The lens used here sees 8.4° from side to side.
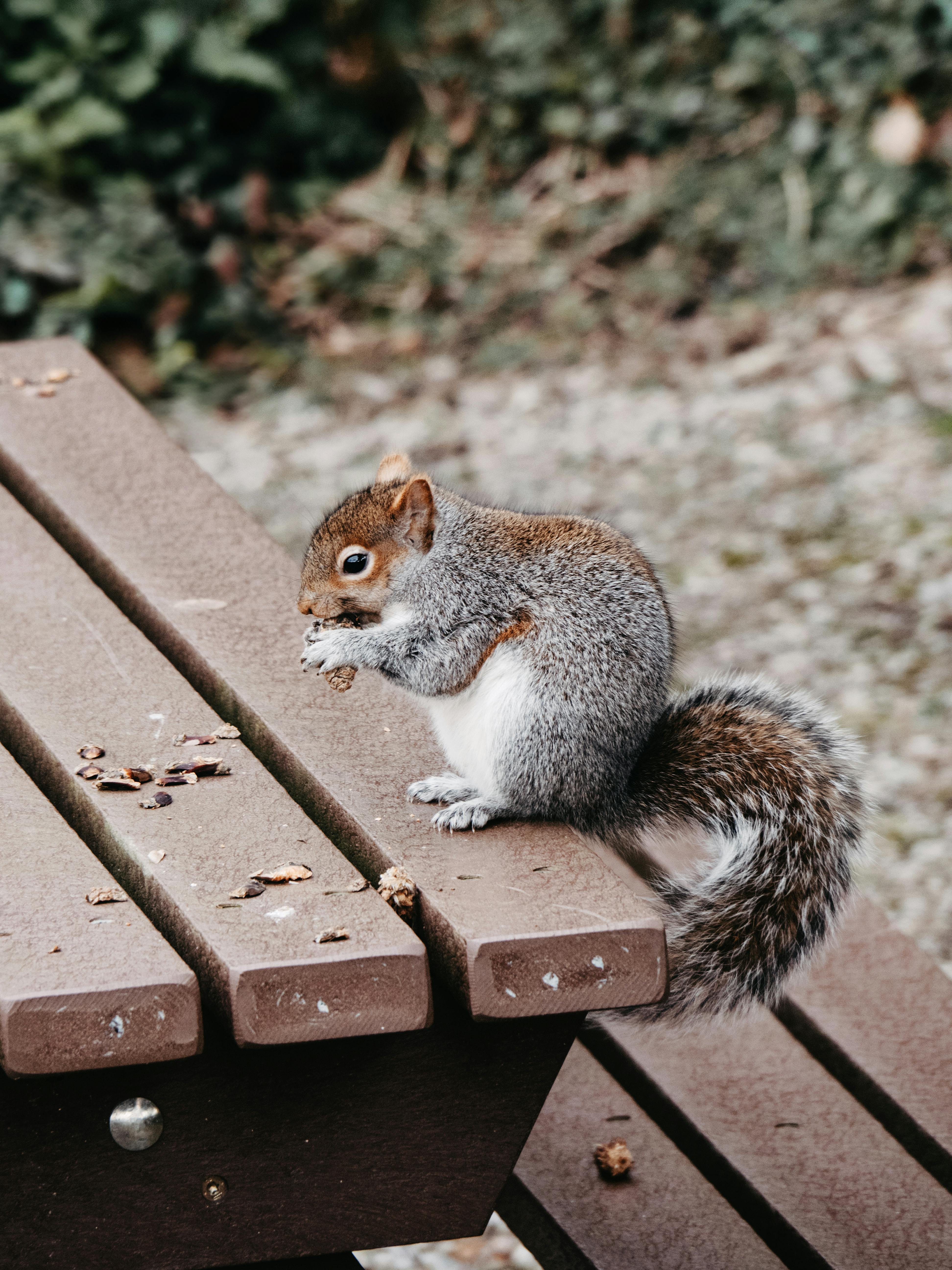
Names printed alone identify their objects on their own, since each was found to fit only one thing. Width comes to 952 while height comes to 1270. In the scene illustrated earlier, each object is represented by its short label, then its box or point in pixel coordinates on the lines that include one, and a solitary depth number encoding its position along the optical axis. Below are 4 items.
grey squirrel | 3.50
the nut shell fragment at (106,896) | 3.28
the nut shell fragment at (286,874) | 3.31
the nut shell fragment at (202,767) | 3.42
